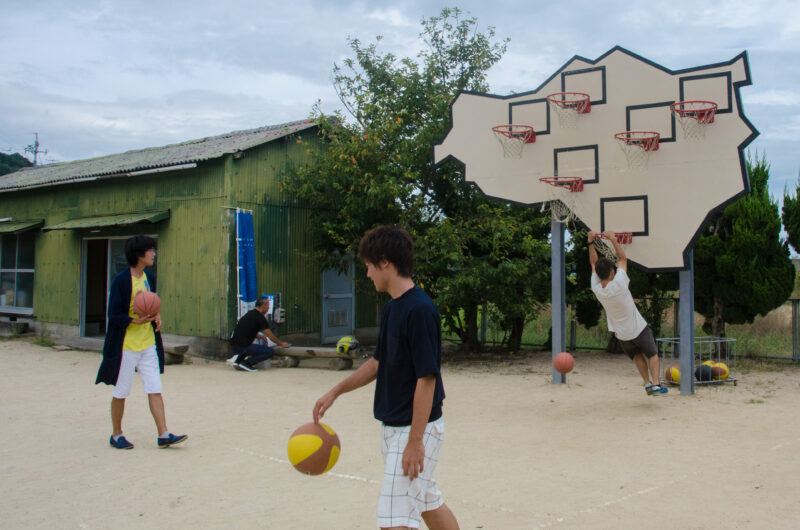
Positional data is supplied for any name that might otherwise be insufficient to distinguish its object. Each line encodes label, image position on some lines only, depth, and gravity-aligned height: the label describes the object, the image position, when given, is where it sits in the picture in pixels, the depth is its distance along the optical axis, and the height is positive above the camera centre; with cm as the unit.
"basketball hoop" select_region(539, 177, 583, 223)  949 +130
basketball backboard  857 +190
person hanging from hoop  782 -31
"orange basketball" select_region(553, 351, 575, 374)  864 -92
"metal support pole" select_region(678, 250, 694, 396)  872 -49
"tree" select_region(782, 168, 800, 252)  1169 +128
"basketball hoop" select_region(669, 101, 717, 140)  859 +223
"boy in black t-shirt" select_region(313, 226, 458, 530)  308 -46
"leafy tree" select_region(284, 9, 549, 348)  1160 +180
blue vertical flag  1234 +44
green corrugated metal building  1259 +107
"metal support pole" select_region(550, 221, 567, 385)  992 +2
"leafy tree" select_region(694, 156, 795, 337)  1152 +53
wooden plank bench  1173 -113
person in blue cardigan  614 -56
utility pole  5659 +1155
